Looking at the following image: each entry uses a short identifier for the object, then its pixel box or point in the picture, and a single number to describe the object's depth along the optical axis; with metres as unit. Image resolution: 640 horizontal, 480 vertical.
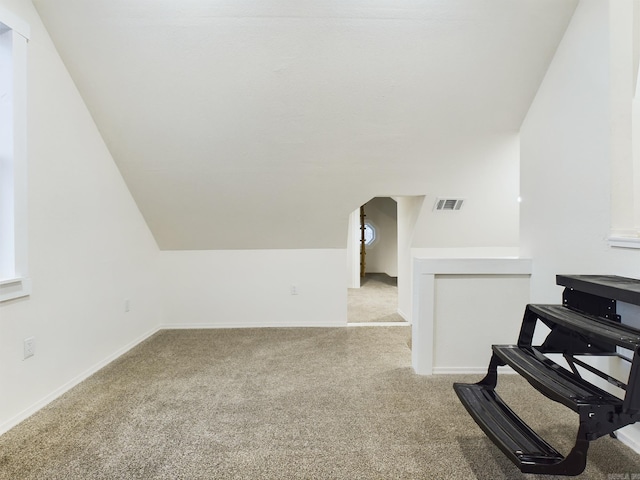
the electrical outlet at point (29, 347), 2.08
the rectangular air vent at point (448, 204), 3.66
